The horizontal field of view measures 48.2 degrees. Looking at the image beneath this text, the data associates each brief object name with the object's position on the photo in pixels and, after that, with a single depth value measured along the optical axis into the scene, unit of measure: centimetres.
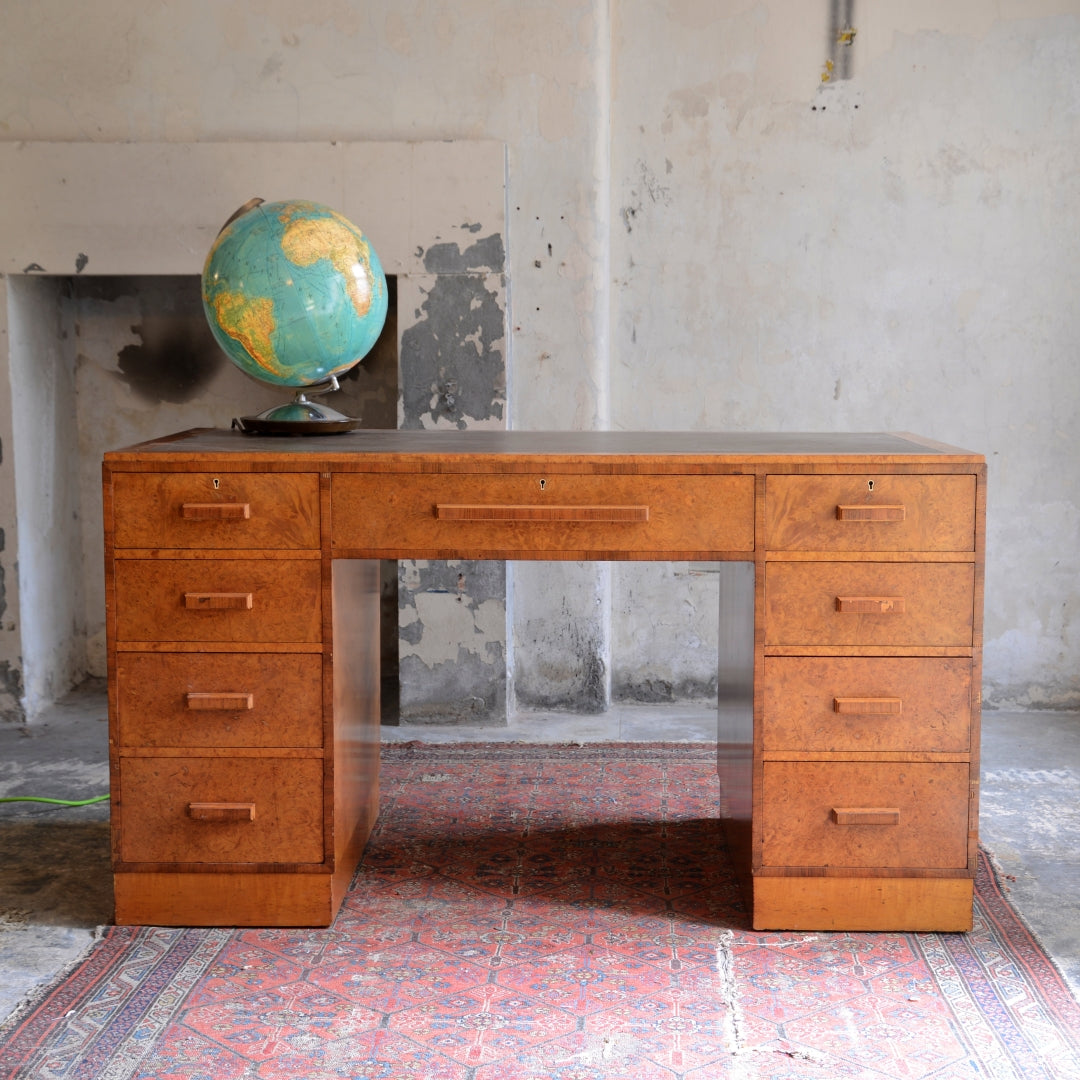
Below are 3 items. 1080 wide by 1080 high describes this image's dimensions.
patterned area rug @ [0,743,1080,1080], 217
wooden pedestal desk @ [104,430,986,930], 260
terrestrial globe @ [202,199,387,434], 278
